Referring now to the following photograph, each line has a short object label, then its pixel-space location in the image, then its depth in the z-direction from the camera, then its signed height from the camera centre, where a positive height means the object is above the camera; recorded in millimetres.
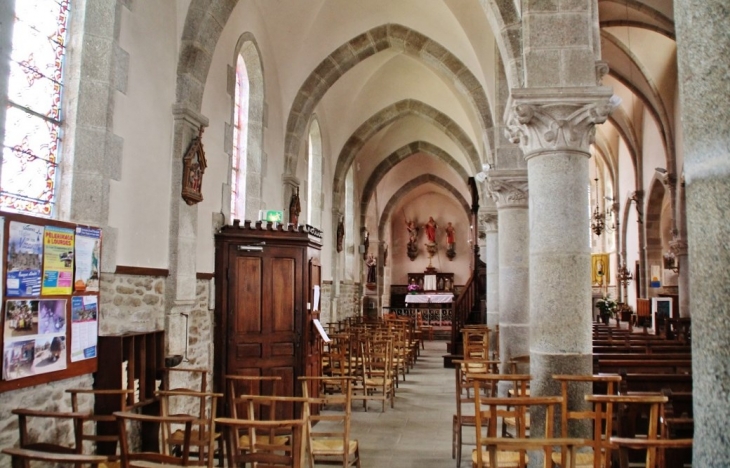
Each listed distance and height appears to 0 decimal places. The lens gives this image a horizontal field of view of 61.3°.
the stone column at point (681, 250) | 13974 +1030
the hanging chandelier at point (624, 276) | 19439 +612
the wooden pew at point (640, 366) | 5711 -662
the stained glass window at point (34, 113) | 4949 +1448
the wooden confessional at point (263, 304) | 7371 -158
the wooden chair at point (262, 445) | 3172 -872
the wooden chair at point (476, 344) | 8906 -784
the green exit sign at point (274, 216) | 8492 +1038
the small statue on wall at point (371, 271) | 23391 +802
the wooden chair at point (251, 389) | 6944 -1154
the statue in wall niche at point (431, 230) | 29422 +3001
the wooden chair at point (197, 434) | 4125 -1072
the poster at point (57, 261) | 4676 +216
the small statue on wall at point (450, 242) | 29359 +2422
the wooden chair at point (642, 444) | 2654 -646
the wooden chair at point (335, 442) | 4449 -1167
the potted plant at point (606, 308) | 16453 -353
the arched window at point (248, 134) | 9664 +2515
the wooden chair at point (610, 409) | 3295 -650
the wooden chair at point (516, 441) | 2578 -689
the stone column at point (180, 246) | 6621 +484
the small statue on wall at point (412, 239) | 29641 +2569
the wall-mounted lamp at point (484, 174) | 9529 +1881
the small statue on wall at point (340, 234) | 16031 +1521
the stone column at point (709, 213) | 1400 +196
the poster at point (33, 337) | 4270 -360
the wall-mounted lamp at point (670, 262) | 15527 +862
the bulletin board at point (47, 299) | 4270 -85
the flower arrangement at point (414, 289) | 26359 +156
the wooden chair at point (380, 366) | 8250 -1102
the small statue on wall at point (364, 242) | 20281 +1671
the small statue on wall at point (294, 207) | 11422 +1565
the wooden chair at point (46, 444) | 3500 -844
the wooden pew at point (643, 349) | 7543 -661
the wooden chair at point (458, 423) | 5535 -1182
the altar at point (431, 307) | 21716 -536
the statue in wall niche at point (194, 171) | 6941 +1366
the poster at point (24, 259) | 4285 +206
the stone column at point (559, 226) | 4930 +552
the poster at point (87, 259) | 5082 +252
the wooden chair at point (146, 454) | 3129 -819
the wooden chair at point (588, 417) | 3475 -792
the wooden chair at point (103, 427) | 5020 -1157
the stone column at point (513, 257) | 9016 +550
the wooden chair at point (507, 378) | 4169 -605
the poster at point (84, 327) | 4984 -315
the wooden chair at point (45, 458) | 2533 -720
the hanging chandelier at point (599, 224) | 18438 +2139
